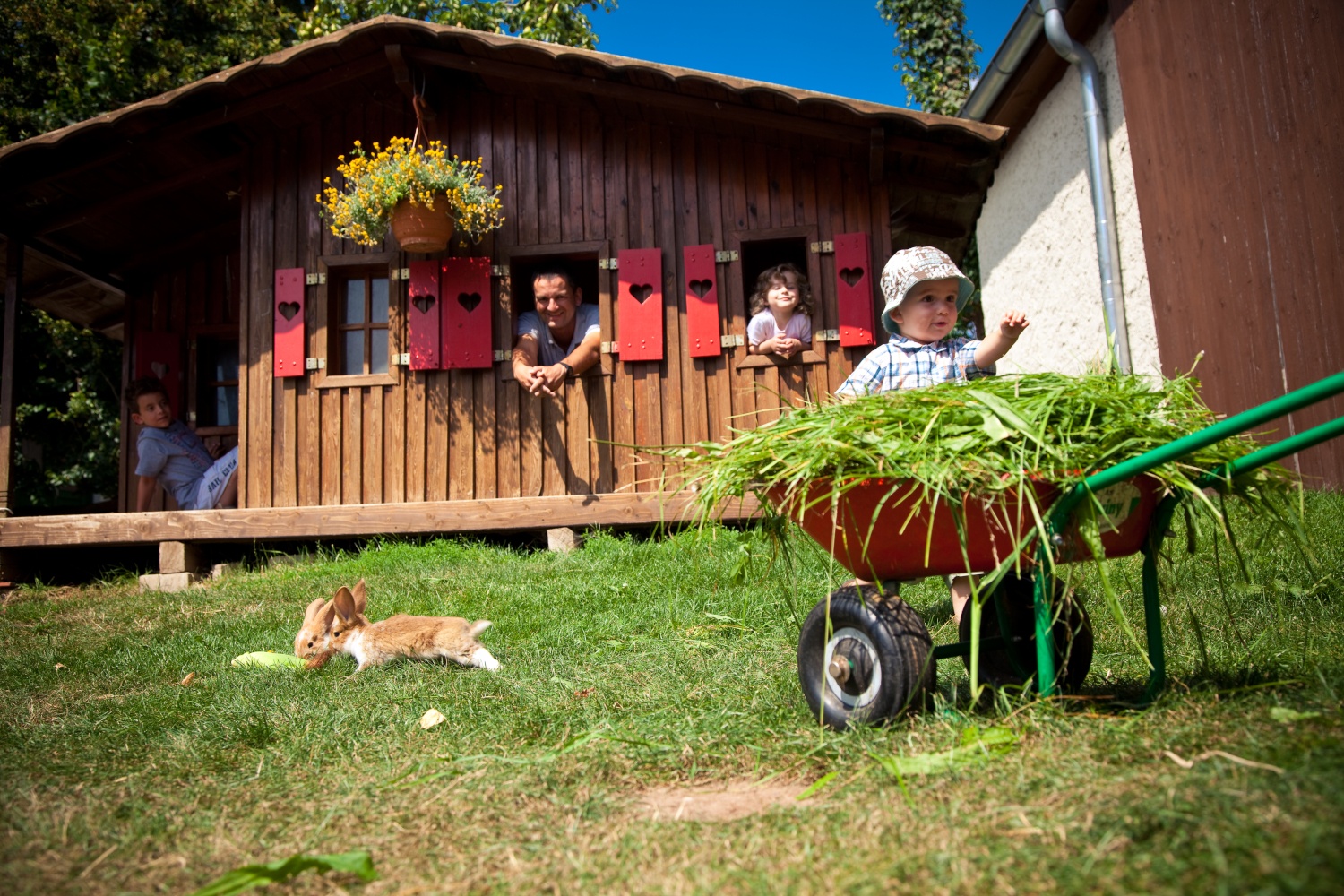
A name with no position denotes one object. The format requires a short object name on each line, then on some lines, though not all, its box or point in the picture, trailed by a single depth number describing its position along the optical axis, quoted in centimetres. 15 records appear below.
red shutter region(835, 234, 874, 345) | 639
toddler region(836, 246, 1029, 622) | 318
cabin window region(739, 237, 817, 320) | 744
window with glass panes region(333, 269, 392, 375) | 713
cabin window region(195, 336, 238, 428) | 875
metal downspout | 712
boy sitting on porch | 723
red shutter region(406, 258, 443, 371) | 672
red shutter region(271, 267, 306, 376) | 684
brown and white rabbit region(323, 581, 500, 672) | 353
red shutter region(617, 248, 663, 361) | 658
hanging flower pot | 619
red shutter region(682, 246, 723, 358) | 654
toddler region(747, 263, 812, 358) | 630
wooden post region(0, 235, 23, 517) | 696
